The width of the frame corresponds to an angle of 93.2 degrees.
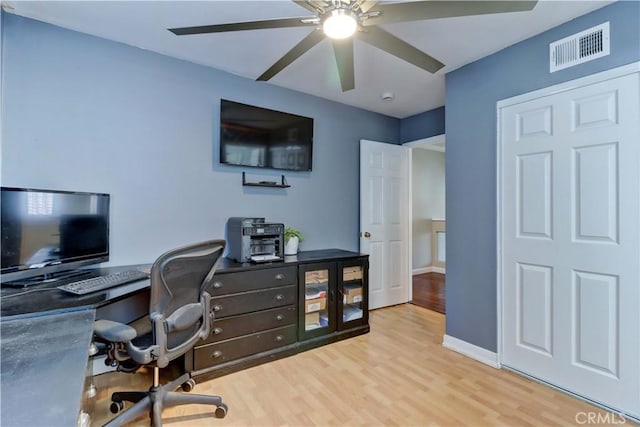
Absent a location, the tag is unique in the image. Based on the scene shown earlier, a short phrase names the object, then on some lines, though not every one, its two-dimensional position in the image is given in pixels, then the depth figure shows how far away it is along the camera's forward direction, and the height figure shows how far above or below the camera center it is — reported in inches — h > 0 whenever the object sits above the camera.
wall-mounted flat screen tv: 108.5 +29.7
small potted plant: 120.4 -10.7
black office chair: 60.2 -23.6
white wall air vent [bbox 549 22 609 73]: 74.6 +43.6
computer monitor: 67.1 -4.1
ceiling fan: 57.7 +40.5
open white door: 146.0 -2.0
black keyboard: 64.1 -15.7
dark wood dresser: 88.7 -31.8
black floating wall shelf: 115.6 +12.3
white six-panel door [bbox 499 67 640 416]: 70.7 -6.0
